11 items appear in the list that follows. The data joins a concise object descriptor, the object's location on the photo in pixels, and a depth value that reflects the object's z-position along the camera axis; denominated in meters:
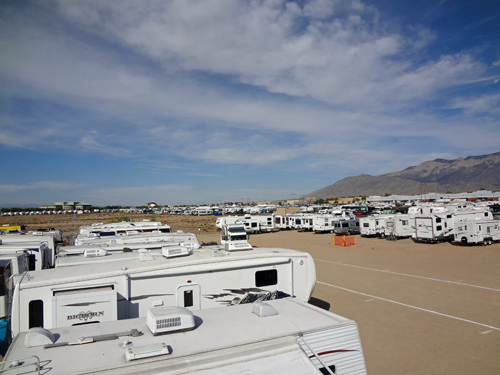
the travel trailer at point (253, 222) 38.00
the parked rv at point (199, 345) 3.61
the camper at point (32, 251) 11.52
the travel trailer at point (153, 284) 6.18
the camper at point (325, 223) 35.97
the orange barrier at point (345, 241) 26.81
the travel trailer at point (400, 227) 28.34
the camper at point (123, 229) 19.17
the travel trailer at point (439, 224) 25.14
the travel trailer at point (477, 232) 23.12
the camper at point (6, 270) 6.96
